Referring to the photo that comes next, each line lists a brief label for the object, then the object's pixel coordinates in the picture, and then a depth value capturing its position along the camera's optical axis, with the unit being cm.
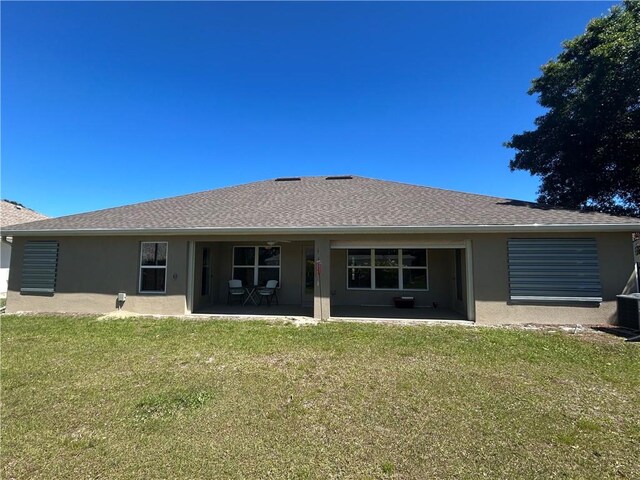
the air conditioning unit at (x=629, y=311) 739
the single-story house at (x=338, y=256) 830
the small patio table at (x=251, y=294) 1194
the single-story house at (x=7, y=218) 1689
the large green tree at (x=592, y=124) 1060
